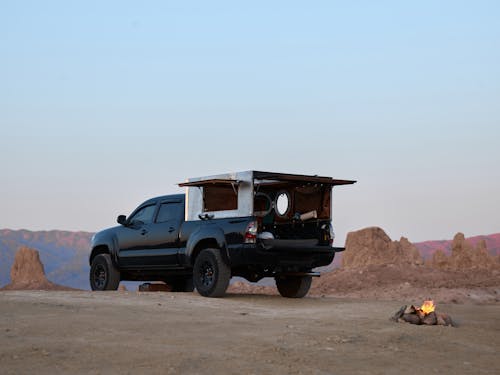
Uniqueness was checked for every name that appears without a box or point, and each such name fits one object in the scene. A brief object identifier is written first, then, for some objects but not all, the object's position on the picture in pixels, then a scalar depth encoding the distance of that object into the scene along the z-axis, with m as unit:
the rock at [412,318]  11.46
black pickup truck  14.93
